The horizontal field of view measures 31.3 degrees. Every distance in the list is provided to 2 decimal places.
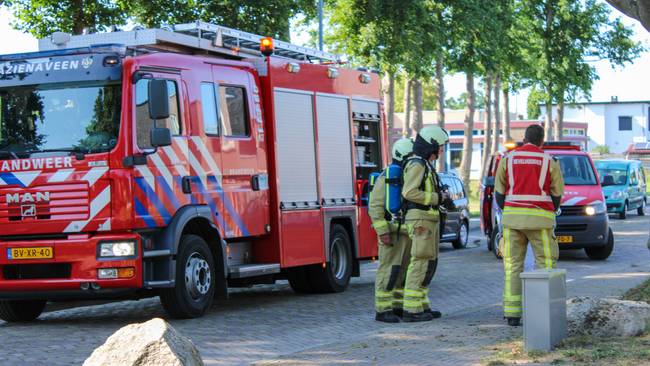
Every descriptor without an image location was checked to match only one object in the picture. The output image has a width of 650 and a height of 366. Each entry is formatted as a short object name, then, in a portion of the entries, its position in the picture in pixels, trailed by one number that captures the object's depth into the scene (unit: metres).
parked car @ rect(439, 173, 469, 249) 23.89
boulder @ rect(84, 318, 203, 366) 7.37
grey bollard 9.03
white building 116.12
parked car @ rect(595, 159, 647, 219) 34.34
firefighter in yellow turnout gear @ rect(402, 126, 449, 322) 11.52
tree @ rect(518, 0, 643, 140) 48.34
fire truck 11.45
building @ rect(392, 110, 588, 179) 96.50
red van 19.92
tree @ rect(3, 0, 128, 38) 23.14
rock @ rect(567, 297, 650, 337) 9.54
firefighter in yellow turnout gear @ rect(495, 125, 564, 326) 10.97
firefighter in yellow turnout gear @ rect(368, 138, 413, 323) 11.90
